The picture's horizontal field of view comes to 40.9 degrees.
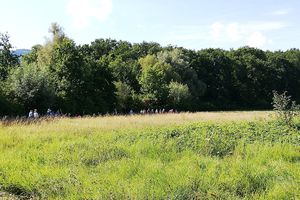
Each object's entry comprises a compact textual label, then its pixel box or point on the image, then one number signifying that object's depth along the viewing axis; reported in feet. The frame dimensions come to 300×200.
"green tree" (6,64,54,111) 105.09
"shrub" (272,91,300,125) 45.60
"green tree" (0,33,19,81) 166.15
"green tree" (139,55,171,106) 171.01
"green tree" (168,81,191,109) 188.14
